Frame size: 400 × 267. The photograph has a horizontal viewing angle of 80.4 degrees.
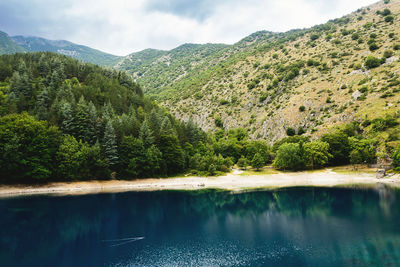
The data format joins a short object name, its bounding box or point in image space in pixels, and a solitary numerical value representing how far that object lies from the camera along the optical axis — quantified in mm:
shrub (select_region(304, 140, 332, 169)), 75438
